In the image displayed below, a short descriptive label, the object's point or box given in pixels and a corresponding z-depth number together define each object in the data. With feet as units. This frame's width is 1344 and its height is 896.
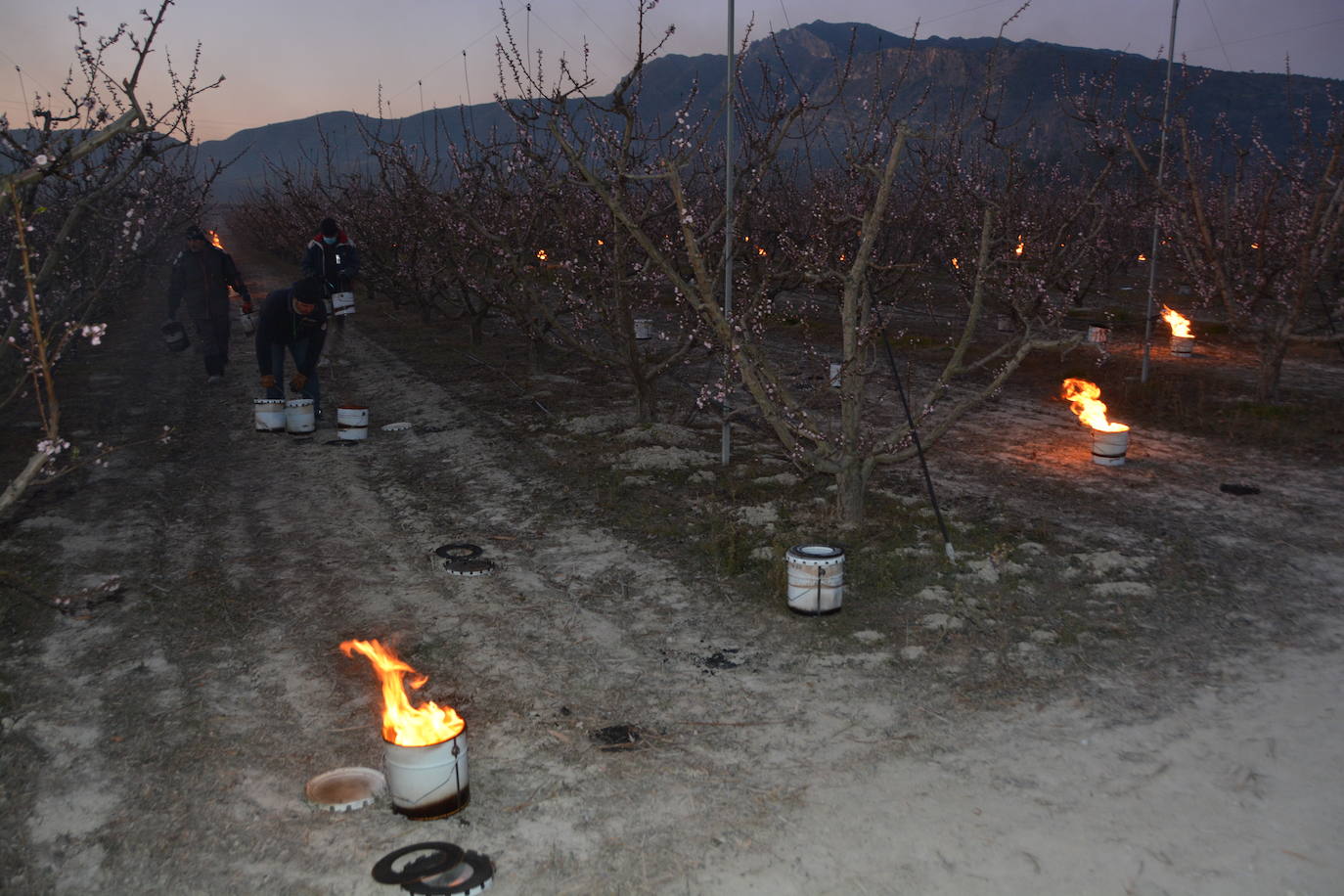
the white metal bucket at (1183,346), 51.78
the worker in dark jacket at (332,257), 35.22
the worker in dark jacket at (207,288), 40.37
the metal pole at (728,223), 27.35
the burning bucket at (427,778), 12.08
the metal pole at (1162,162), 40.86
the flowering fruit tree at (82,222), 11.73
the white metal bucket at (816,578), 18.40
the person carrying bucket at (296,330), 33.91
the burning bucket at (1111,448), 29.66
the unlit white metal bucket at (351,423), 32.96
